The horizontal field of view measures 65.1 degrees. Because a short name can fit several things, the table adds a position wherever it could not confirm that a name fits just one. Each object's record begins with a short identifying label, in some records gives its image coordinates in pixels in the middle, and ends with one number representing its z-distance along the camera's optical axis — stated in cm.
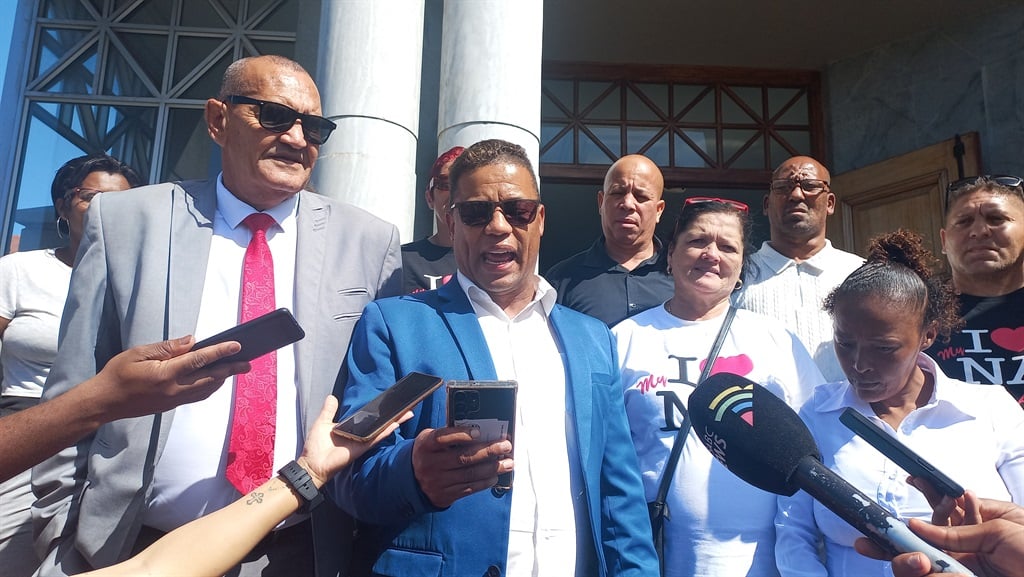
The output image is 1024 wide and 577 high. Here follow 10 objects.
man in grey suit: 202
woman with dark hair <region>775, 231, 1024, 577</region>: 227
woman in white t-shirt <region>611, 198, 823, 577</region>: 243
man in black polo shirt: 341
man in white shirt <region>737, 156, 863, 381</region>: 339
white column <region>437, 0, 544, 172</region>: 411
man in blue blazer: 186
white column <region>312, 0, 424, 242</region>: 391
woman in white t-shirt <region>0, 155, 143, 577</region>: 277
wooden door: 630
